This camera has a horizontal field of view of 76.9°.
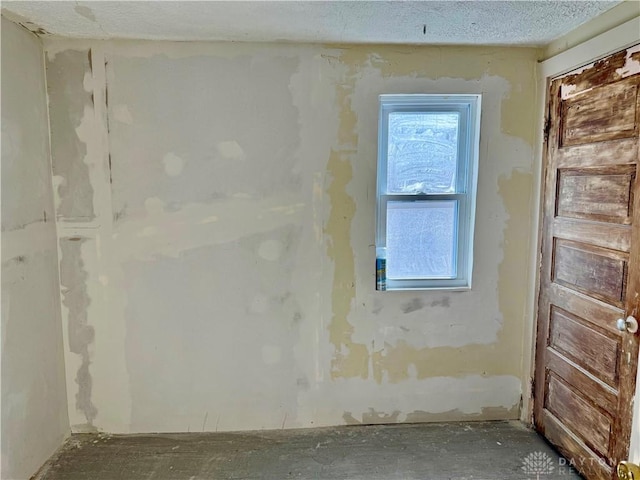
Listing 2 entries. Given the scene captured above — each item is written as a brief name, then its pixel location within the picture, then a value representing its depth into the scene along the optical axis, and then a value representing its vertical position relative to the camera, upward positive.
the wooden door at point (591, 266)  1.79 -0.36
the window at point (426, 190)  2.45 +0.02
